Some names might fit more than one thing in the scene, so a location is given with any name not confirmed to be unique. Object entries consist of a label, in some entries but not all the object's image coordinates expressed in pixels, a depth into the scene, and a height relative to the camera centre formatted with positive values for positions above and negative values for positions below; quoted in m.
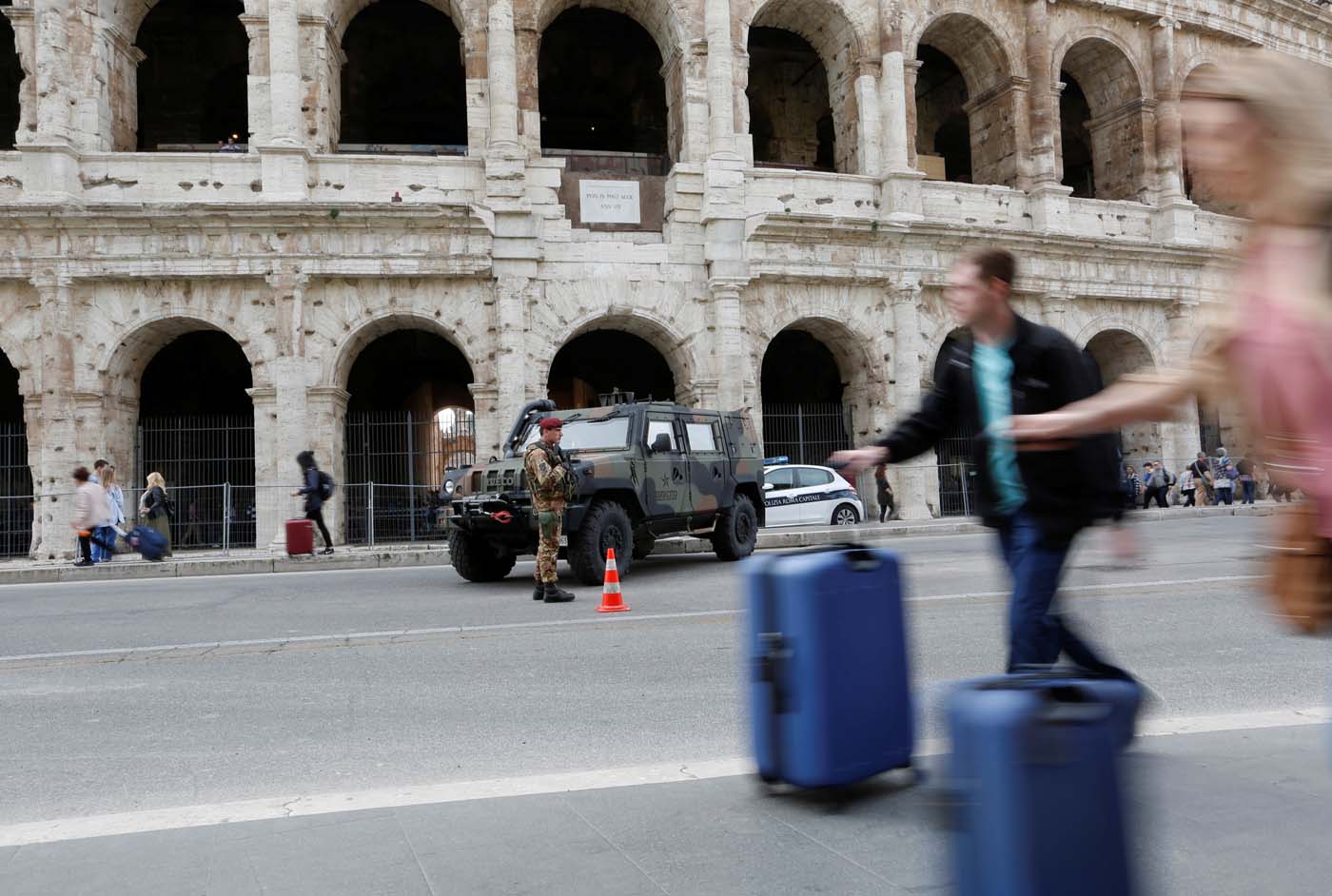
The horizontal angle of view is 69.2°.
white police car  20.67 +0.02
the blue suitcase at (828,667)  3.18 -0.57
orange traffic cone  8.70 -0.82
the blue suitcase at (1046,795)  1.78 -0.57
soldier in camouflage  9.19 +0.15
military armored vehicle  10.95 +0.17
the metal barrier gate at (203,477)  18.75 +0.98
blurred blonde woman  1.77 +0.40
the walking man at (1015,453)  3.24 +0.15
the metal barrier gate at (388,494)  18.84 +0.40
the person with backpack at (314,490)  16.17 +0.44
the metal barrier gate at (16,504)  19.45 +0.52
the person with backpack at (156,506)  16.70 +0.28
